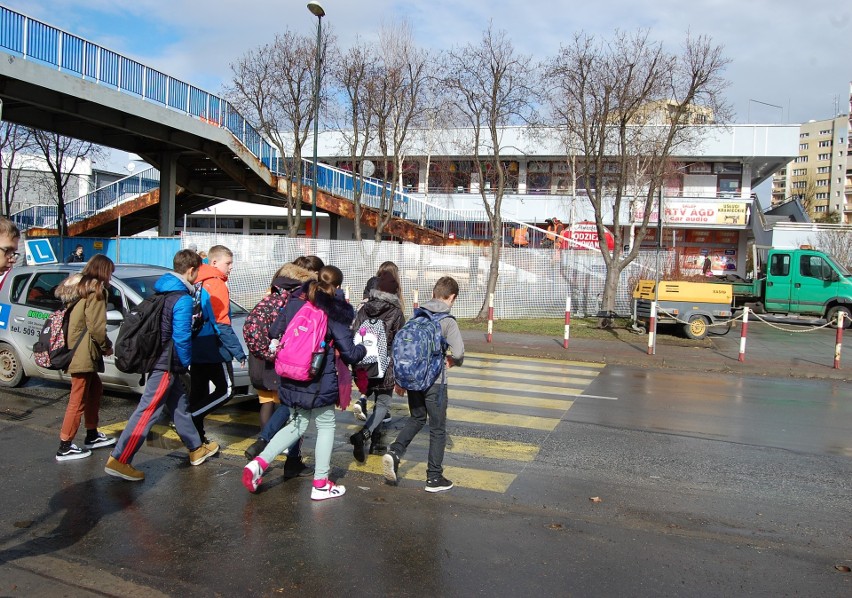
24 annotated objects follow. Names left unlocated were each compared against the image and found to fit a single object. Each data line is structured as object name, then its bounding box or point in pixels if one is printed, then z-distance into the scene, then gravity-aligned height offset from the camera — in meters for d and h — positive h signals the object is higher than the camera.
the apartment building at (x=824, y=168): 112.29 +21.01
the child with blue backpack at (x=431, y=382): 5.10 -0.90
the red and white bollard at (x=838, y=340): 12.47 -1.11
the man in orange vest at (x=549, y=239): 25.67 +1.21
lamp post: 19.84 +6.93
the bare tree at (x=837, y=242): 29.72 +1.81
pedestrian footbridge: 17.97 +4.08
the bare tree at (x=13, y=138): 28.64 +4.93
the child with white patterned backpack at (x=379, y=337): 6.09 -0.68
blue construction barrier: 21.64 +0.11
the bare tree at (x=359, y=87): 23.73 +6.28
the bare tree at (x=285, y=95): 24.36 +6.14
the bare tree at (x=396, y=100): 23.47 +5.87
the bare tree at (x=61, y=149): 27.97 +4.56
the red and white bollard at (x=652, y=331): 13.76 -1.18
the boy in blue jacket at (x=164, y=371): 5.35 -0.95
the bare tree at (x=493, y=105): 18.47 +4.63
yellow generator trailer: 16.08 -0.67
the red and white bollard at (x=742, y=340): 13.31 -1.25
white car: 8.45 -0.75
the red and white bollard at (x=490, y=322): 15.52 -1.28
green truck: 20.39 -0.17
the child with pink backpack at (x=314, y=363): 4.86 -0.76
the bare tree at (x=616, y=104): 17.48 +4.68
